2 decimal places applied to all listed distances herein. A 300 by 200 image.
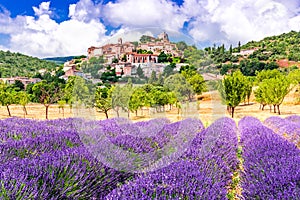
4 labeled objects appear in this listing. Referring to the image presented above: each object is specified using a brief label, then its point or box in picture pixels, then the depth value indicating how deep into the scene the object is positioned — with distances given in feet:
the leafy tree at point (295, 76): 111.47
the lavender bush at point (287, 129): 24.16
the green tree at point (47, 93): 79.36
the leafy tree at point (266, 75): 139.95
